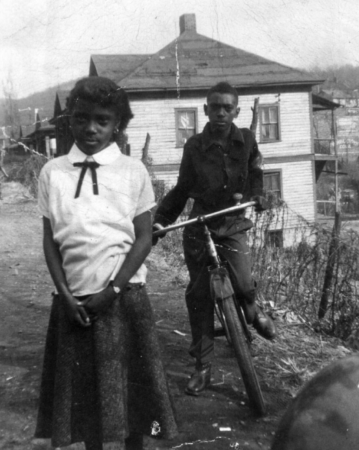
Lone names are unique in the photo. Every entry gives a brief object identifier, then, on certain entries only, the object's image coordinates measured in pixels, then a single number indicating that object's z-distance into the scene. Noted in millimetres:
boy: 3787
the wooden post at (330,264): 5055
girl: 2537
